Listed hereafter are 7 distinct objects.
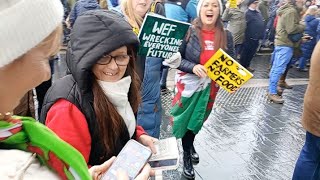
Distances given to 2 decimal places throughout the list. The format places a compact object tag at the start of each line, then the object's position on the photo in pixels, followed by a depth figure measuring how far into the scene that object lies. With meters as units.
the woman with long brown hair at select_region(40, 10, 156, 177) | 1.08
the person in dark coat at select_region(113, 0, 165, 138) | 2.13
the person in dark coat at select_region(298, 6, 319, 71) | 5.67
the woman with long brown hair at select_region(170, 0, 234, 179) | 2.34
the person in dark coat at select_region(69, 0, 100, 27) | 3.95
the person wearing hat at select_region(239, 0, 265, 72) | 5.58
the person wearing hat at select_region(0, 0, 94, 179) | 0.54
